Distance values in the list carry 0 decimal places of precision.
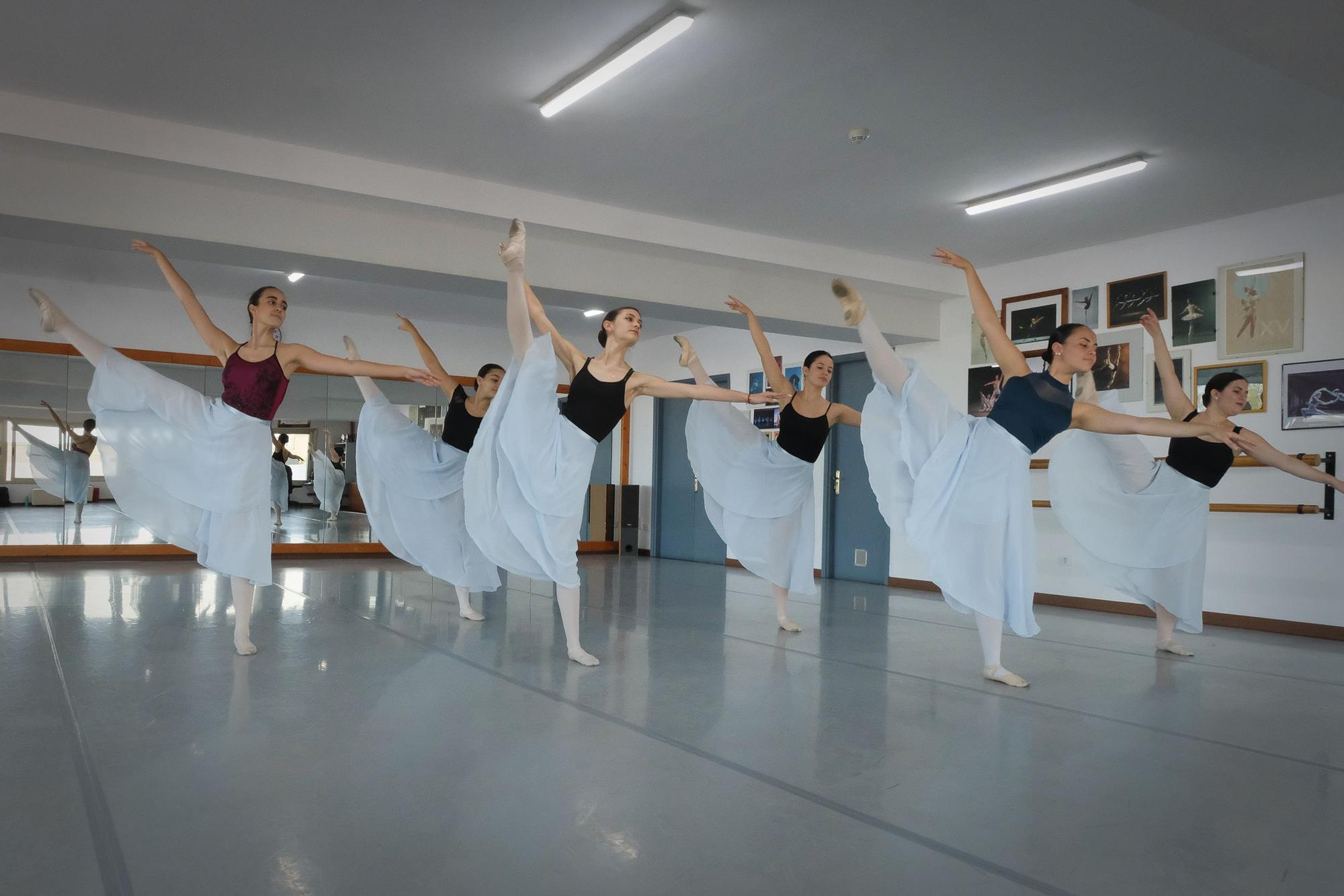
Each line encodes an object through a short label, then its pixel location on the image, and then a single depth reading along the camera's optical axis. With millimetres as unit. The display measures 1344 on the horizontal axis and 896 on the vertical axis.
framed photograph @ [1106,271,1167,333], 6781
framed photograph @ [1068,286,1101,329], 7145
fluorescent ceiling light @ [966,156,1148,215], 5332
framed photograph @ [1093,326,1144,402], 6875
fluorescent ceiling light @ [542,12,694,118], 3812
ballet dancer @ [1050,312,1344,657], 4871
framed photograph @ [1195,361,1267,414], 6215
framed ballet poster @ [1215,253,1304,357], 6090
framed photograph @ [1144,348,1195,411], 6605
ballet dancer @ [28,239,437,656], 4230
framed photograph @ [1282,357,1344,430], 5836
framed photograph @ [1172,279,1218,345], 6504
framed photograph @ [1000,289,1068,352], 7383
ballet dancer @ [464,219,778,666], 4156
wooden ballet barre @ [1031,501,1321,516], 5742
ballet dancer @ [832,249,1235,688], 3934
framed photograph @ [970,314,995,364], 7805
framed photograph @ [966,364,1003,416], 7680
